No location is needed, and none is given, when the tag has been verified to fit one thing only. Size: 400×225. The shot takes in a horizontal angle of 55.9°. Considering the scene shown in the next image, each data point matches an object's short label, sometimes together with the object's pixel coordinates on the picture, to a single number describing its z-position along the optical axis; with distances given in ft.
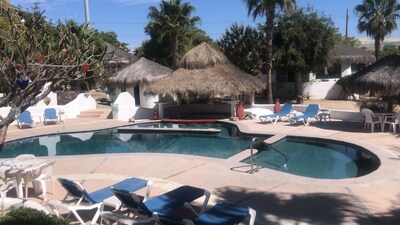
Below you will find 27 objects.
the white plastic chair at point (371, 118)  48.57
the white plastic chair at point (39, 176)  24.22
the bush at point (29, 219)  16.22
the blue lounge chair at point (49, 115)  67.10
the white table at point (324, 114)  56.70
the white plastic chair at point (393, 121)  46.85
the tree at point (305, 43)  84.33
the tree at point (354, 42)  185.37
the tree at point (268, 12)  77.41
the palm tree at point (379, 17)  113.19
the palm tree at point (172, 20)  106.22
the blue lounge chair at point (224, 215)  16.93
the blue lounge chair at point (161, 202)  18.40
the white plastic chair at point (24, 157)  26.61
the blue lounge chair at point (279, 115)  60.59
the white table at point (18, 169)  23.16
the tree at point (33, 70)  14.75
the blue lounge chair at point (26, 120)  63.41
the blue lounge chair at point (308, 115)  56.59
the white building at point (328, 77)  96.63
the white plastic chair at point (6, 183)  23.02
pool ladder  30.26
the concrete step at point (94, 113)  79.20
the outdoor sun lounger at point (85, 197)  19.69
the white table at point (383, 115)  48.54
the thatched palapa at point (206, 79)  66.90
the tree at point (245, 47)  90.07
